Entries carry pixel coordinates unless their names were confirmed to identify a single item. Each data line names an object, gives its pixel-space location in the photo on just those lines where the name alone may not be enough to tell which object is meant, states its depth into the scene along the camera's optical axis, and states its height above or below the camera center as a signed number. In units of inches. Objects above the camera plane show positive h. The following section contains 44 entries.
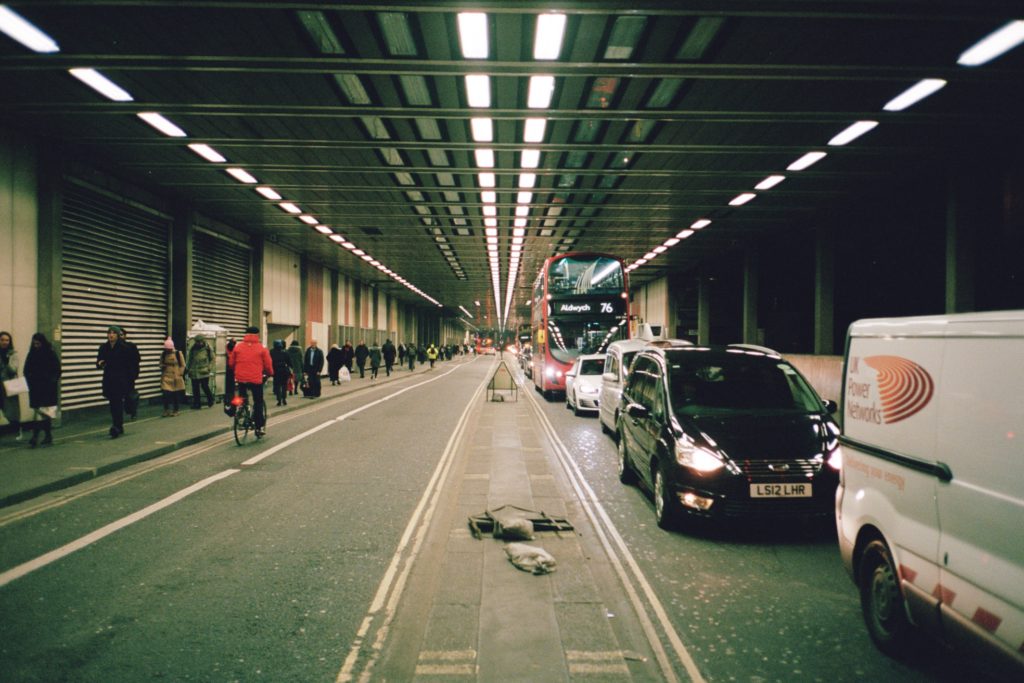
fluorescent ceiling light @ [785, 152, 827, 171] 545.6 +162.5
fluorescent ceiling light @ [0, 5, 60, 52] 307.3 +154.8
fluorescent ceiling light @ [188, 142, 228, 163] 530.1 +159.6
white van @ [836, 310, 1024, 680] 104.7 -26.6
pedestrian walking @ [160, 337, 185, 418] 585.9 -35.3
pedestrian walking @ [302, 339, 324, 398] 788.6 -34.8
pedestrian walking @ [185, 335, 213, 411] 642.2 -27.1
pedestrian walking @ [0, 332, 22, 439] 400.8 -23.3
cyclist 436.8 -20.9
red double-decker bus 748.6 +43.9
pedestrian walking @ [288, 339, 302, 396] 812.0 -30.1
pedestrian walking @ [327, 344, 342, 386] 1017.6 -38.2
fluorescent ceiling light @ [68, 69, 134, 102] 380.1 +157.9
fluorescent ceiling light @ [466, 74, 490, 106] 391.9 +161.9
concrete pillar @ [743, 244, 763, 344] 1083.9 +79.4
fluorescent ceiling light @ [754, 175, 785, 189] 628.4 +162.8
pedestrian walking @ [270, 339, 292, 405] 682.2 -31.4
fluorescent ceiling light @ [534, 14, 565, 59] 320.8 +161.4
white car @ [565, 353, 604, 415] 613.6 -41.2
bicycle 428.5 -55.0
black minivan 210.5 -34.3
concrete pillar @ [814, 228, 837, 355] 821.9 +65.9
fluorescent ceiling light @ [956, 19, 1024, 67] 316.8 +157.1
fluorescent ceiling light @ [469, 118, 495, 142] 473.9 +162.9
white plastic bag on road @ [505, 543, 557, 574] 190.1 -66.8
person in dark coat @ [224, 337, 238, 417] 601.8 -42.5
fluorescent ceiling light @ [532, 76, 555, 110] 394.1 +161.9
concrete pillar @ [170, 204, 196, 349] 721.6 +70.9
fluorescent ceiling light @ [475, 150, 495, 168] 555.7 +164.3
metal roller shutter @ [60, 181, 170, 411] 544.1 +51.8
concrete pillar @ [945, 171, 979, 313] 561.3 +86.7
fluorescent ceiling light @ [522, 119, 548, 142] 473.4 +162.6
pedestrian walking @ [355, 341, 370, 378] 1235.2 -30.0
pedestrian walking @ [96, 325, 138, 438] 429.1 -22.7
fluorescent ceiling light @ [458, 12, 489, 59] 319.0 +161.4
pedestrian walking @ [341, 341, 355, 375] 1095.6 -26.9
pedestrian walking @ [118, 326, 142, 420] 446.6 -17.2
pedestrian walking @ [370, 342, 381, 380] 1256.2 -39.9
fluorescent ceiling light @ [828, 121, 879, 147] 463.8 +160.5
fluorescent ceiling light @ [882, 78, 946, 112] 384.2 +159.3
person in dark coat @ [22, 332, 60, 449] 402.6 -29.4
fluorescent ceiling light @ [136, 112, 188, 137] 454.4 +159.0
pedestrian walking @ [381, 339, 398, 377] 1322.6 -29.3
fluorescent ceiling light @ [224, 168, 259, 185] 611.8 +160.8
